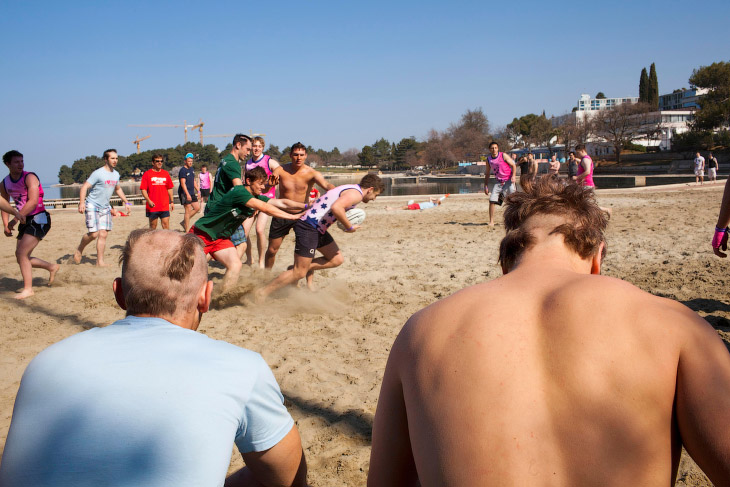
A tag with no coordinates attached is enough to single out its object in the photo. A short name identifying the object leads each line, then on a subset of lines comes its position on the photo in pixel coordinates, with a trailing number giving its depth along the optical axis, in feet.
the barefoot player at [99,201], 28.14
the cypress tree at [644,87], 264.52
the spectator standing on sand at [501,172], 36.91
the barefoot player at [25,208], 21.40
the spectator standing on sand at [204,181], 50.75
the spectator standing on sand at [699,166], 76.08
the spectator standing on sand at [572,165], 53.43
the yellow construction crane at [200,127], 449.48
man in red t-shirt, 33.73
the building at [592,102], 457.31
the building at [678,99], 325.62
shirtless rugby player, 24.11
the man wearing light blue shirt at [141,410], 4.35
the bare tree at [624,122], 207.82
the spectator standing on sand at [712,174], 78.19
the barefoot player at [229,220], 18.60
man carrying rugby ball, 19.74
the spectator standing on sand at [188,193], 39.78
